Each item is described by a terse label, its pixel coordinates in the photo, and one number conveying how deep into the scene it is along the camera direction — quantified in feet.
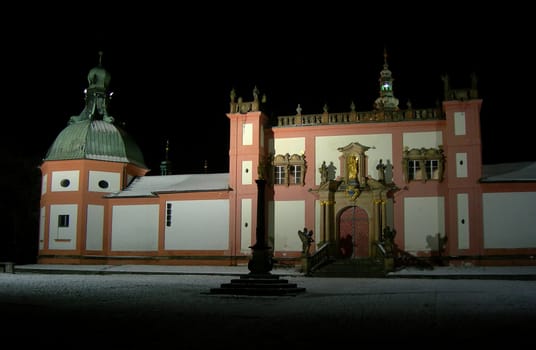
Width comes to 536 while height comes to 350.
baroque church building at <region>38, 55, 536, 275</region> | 100.78
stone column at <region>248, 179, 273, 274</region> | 64.54
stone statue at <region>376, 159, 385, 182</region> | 106.42
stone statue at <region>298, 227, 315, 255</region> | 92.43
